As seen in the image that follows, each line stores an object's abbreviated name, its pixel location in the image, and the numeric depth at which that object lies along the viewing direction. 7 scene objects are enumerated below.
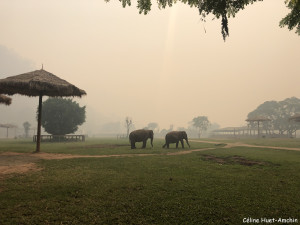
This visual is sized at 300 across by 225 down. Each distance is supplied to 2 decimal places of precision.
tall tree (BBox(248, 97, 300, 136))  65.42
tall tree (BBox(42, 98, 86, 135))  39.34
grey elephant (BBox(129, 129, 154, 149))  20.64
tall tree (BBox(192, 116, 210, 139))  100.31
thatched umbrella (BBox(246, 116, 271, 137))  45.55
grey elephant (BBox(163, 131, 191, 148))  21.16
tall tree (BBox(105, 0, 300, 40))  8.12
